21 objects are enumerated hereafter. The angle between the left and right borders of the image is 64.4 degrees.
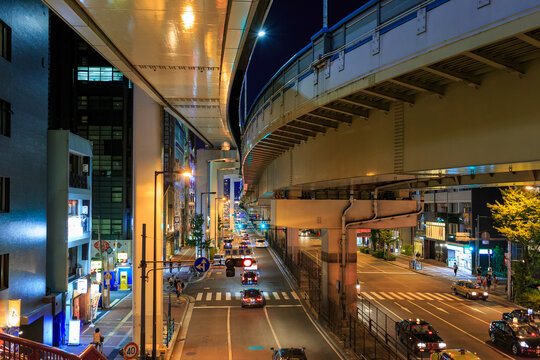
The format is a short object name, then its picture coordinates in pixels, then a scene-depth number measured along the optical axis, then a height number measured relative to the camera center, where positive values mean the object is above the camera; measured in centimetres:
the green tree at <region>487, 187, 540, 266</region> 3397 -200
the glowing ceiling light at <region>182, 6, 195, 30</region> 1044 +448
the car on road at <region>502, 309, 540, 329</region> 2427 -714
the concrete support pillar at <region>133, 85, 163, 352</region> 2125 +60
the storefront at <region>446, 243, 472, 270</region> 5191 -773
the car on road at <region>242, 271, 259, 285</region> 4134 -817
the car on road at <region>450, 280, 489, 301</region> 3532 -810
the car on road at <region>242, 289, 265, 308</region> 3120 -770
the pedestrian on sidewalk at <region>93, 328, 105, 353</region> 2031 -693
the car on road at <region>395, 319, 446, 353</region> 2083 -712
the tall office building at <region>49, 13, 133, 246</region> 5116 +985
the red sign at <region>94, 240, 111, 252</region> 3359 -406
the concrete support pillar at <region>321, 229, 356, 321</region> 2740 -521
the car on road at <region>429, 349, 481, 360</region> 1658 -630
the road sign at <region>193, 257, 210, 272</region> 1936 -321
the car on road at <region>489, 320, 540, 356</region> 2109 -721
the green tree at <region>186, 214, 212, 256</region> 5472 -560
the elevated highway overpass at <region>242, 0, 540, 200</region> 766 +252
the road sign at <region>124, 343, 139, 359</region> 1608 -593
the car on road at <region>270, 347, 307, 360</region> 1719 -652
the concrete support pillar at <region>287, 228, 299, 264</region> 5284 -622
